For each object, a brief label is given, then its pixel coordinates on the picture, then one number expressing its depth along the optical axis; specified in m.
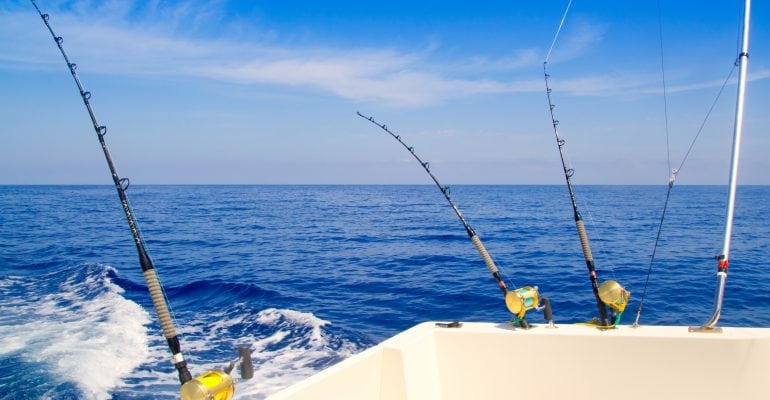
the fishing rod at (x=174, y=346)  2.18
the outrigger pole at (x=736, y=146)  3.47
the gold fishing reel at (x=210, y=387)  2.17
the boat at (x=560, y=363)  2.92
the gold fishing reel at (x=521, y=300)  3.30
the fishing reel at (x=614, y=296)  3.34
